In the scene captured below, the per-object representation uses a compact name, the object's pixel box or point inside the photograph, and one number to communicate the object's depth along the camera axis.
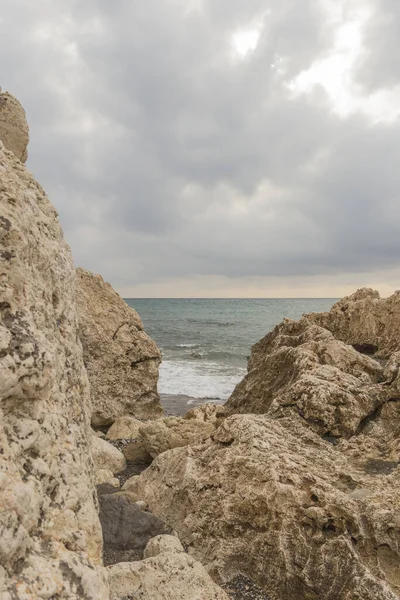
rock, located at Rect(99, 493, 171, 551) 4.45
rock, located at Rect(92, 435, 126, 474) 7.65
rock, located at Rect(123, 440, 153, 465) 8.22
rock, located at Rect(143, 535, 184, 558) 3.92
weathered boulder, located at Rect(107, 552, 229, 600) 3.21
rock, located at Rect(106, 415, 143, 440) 9.87
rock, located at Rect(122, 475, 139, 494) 5.86
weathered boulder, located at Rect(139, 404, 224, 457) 7.71
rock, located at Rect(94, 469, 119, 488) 6.69
